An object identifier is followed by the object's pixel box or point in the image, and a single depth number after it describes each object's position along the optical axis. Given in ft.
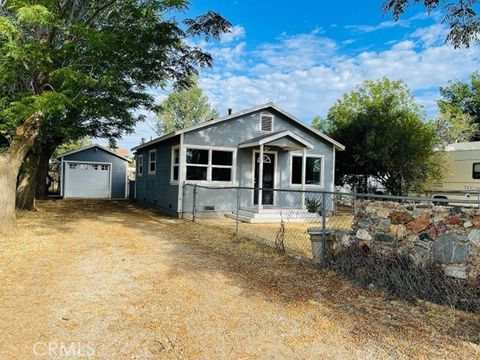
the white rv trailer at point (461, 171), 54.03
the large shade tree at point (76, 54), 25.45
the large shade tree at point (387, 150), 58.08
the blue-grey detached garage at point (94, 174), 71.92
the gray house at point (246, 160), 42.73
